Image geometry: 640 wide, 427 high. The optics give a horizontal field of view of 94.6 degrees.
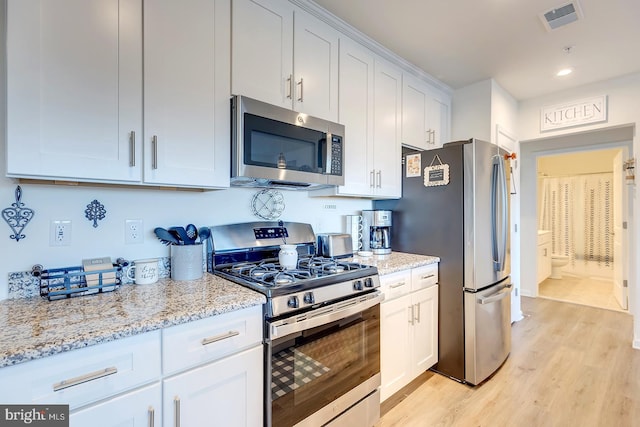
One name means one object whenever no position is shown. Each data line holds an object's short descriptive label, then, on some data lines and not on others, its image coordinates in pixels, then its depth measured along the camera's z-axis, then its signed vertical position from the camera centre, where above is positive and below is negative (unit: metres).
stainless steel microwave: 1.53 +0.38
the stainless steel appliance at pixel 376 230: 2.48 -0.15
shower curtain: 5.35 -0.13
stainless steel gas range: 1.29 -0.56
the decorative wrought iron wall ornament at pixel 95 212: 1.38 +0.00
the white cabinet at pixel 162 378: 0.84 -0.54
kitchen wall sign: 3.04 +1.08
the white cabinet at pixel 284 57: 1.58 +0.93
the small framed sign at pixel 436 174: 2.30 +0.31
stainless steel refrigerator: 2.19 -0.23
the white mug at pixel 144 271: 1.44 -0.29
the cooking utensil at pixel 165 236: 1.53 -0.12
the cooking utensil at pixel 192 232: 1.60 -0.11
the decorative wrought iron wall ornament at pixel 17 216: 1.22 -0.01
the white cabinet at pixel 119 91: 1.05 +0.50
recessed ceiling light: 2.82 +1.37
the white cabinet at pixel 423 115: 2.68 +0.96
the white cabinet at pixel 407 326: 1.90 -0.80
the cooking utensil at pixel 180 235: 1.55 -0.12
